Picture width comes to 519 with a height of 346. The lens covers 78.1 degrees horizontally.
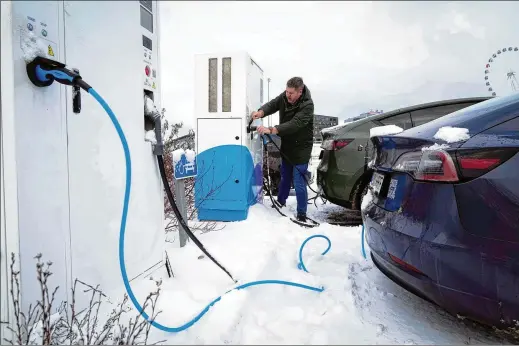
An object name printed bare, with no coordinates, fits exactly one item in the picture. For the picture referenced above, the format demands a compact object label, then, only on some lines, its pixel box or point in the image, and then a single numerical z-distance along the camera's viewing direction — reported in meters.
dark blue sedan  1.55
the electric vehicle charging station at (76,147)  1.28
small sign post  2.63
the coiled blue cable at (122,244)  1.52
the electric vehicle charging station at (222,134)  4.07
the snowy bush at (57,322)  1.28
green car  4.06
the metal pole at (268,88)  5.71
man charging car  4.31
